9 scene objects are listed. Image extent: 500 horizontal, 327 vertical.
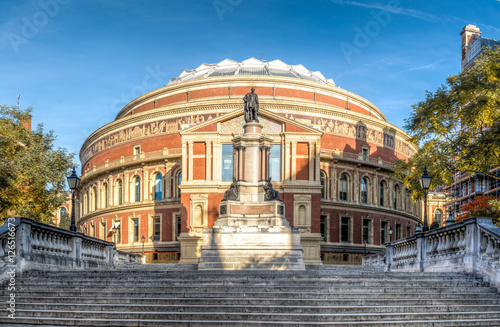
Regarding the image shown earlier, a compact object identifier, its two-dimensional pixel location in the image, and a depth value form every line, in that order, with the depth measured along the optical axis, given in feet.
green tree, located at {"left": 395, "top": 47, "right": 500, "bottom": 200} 100.17
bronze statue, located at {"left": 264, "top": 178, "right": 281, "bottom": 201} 89.15
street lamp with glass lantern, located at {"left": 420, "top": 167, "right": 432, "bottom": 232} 73.92
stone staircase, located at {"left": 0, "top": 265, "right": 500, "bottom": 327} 41.45
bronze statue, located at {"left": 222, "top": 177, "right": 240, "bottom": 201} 89.56
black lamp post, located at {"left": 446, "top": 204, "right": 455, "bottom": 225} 99.60
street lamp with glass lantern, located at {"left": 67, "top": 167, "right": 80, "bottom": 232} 74.08
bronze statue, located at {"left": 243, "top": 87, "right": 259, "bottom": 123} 94.52
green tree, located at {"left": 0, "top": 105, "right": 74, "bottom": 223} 108.88
